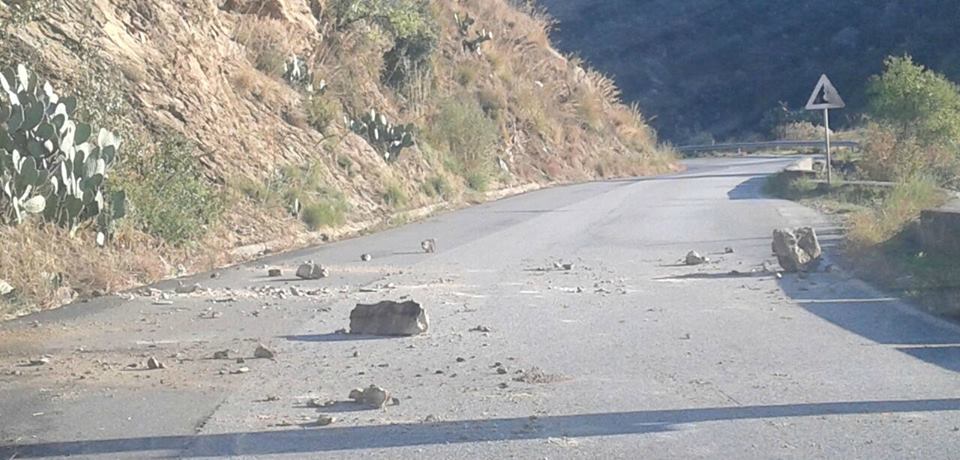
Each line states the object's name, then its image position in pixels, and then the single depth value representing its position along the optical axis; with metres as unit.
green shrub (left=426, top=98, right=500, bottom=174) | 34.19
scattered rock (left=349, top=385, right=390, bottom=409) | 8.12
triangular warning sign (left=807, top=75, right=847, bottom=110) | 29.48
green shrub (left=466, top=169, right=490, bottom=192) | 33.56
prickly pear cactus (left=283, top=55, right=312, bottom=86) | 26.78
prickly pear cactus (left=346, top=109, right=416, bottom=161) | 28.53
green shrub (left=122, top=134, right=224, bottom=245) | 16.48
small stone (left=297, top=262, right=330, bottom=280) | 14.91
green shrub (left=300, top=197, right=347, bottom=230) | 21.48
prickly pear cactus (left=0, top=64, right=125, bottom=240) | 13.77
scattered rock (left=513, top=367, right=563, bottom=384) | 8.91
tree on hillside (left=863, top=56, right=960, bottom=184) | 31.92
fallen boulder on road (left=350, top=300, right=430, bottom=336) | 10.84
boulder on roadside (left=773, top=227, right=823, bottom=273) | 14.75
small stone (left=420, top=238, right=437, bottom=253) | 18.09
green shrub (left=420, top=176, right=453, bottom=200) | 29.96
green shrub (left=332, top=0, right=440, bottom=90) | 31.77
